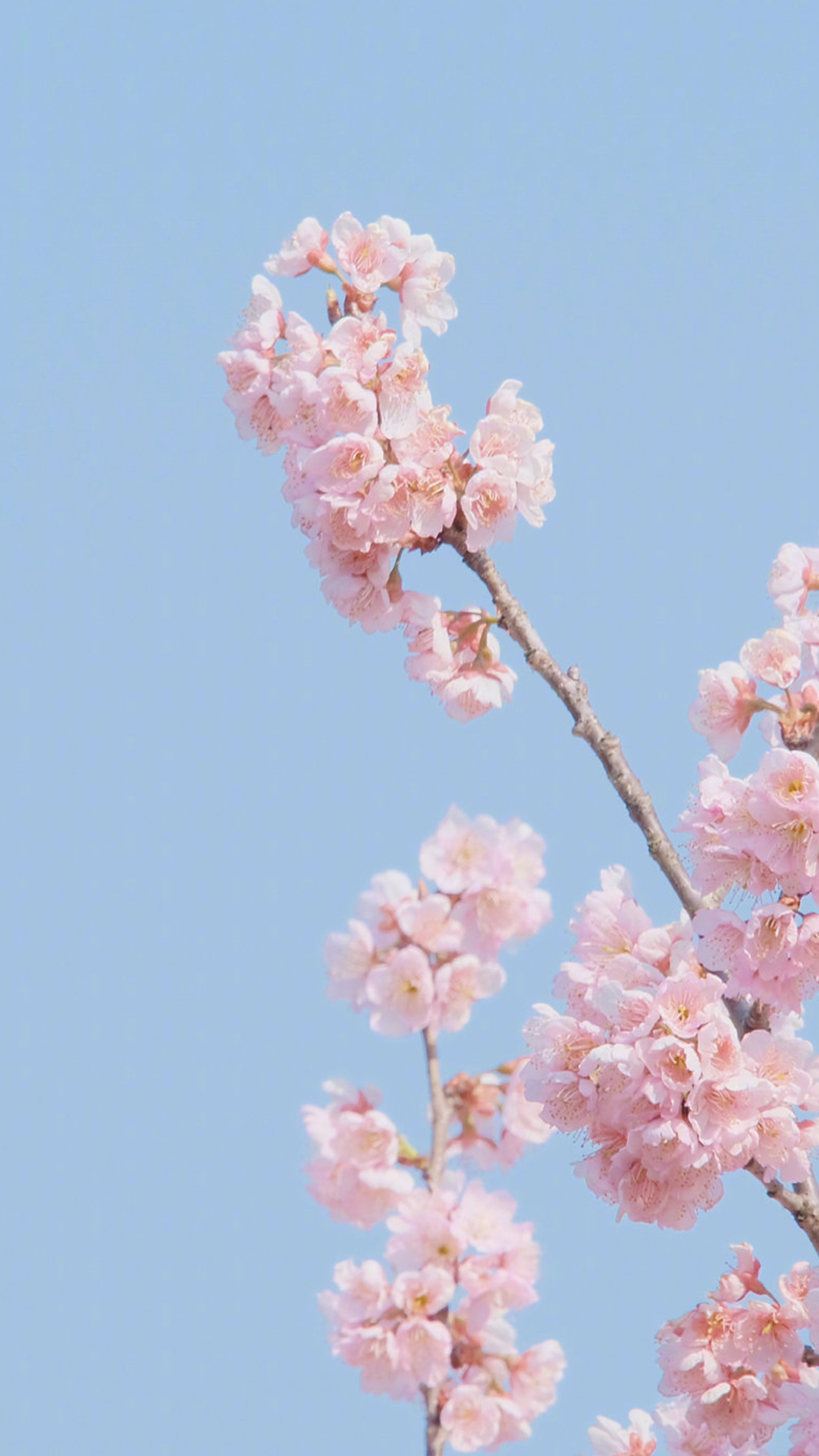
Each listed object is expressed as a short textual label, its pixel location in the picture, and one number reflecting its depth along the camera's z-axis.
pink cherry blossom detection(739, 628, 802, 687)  6.71
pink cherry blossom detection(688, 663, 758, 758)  6.78
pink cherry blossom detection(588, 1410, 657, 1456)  7.99
